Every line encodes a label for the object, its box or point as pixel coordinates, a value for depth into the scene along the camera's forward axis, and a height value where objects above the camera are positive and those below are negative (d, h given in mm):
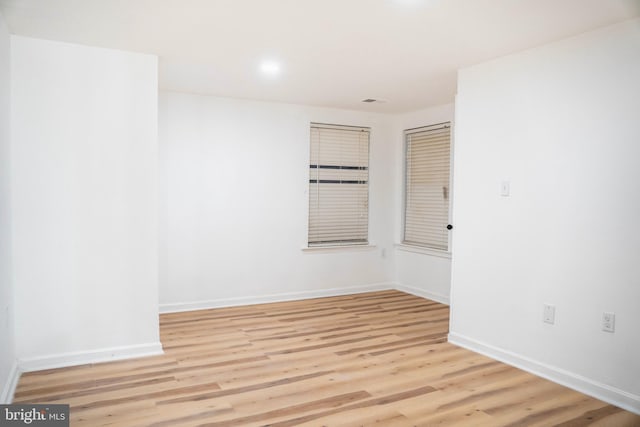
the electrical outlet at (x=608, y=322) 3025 -814
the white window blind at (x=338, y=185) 6000 +22
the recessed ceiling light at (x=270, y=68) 3947 +999
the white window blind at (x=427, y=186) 5773 +34
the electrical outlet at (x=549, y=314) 3381 -862
